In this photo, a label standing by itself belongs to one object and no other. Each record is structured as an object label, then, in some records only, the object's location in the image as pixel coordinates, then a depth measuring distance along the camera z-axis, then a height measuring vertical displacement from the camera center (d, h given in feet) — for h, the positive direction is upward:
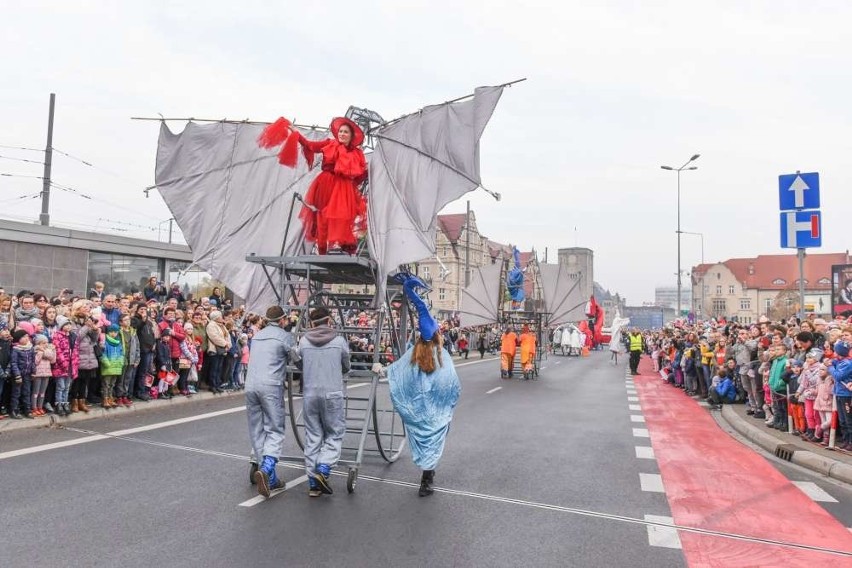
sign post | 30.45 +5.59
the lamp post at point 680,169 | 127.03 +32.04
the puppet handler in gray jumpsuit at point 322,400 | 20.02 -2.63
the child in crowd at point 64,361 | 32.58 -2.67
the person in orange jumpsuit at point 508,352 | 67.26 -3.34
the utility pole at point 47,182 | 68.68 +13.94
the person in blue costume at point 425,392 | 20.89 -2.44
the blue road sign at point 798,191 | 30.60 +6.57
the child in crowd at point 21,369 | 30.58 -2.97
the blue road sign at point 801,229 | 30.35 +4.75
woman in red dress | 22.72 +4.89
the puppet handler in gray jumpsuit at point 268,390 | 20.13 -2.38
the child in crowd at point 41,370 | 31.42 -3.07
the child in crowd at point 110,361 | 35.70 -2.89
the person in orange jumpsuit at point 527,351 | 65.72 -3.10
